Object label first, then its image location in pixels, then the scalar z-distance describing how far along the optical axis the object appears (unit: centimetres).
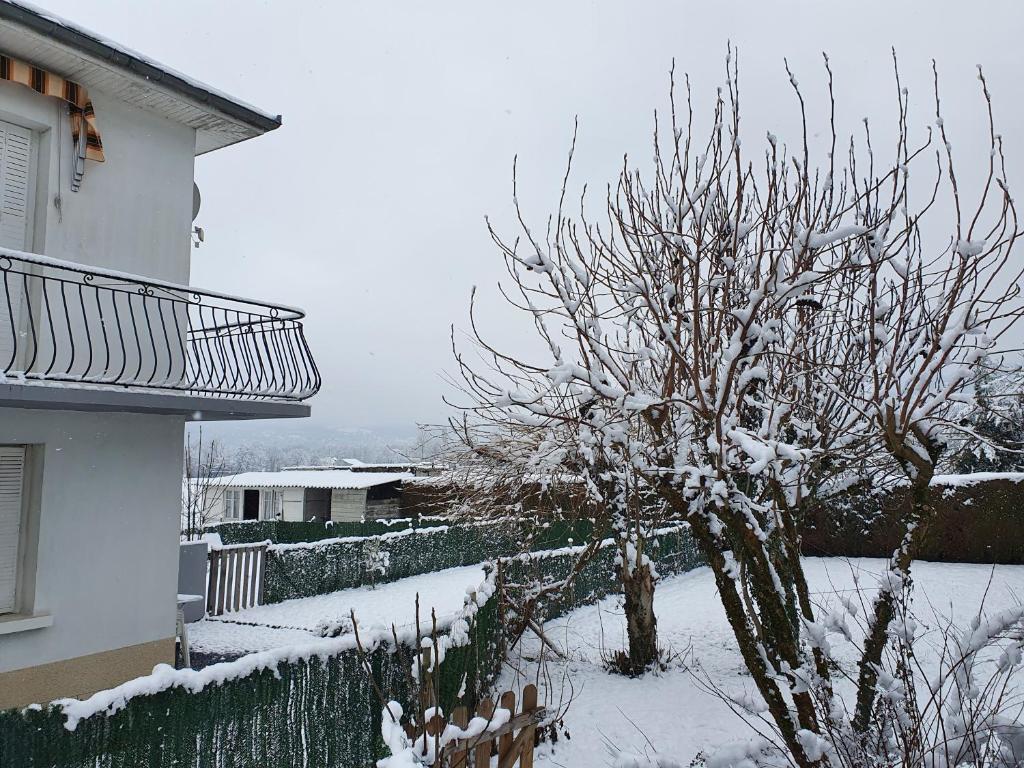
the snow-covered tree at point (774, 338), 347
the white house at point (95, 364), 651
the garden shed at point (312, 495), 3325
